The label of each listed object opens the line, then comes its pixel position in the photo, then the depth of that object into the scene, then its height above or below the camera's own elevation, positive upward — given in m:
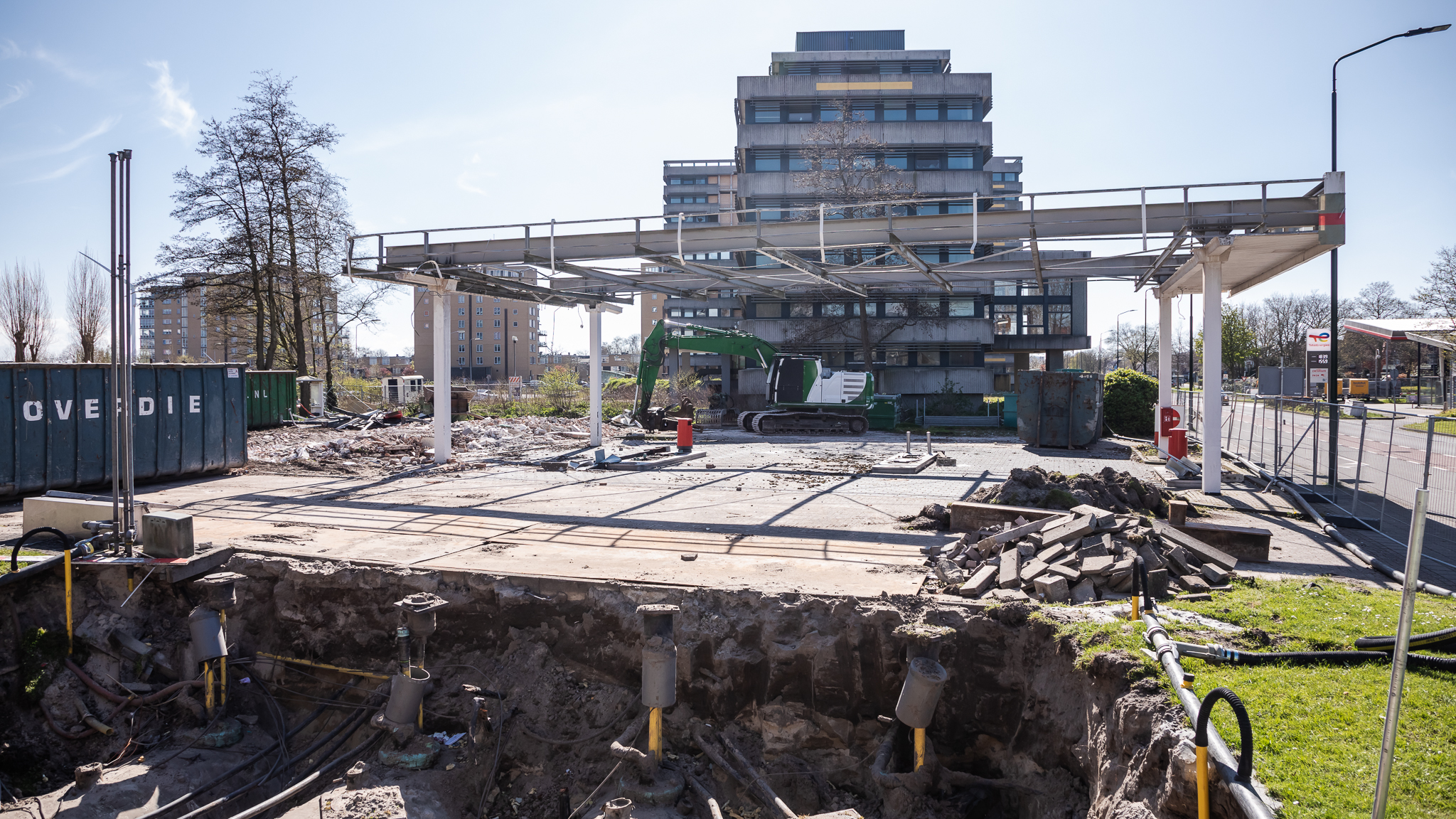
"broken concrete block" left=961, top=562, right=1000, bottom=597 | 7.23 -1.84
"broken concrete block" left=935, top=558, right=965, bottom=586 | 7.63 -1.86
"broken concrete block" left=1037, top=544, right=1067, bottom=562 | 7.79 -1.66
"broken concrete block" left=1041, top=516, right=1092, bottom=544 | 8.15 -1.51
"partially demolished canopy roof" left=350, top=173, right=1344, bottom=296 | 11.49 +2.65
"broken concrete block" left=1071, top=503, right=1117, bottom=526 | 8.41 -1.39
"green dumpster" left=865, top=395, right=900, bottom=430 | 29.56 -0.82
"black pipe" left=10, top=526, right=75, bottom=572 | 7.59 -1.48
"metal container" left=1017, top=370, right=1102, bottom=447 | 22.03 -0.50
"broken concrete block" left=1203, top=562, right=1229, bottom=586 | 7.60 -1.85
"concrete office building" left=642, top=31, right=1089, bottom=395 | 41.00 +11.65
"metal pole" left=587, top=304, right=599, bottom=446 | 20.83 +0.67
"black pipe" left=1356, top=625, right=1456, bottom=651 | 5.25 -1.77
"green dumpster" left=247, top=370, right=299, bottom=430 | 24.81 -0.06
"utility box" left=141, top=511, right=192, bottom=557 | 8.00 -1.45
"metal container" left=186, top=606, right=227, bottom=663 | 7.45 -2.33
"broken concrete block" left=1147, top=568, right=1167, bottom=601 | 7.19 -1.83
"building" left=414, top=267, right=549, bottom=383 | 98.62 +7.35
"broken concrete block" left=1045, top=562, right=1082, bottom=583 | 7.29 -1.74
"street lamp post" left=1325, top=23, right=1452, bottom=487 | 13.12 +1.95
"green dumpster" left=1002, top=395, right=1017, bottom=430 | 30.53 -0.90
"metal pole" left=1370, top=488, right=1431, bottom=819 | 2.68 -0.93
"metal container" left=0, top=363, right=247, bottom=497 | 12.34 -0.48
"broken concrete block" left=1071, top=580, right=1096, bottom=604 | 7.05 -1.88
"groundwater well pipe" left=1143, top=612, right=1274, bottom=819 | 3.52 -1.87
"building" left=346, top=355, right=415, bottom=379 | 72.75 +3.26
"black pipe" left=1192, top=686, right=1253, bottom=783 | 3.45 -1.61
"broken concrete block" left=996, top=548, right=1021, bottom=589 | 7.43 -1.79
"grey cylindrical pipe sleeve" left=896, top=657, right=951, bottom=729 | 5.89 -2.35
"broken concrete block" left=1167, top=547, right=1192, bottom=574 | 7.88 -1.75
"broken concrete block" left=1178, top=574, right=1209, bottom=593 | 7.47 -1.91
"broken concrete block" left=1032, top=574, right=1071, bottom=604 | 7.06 -1.85
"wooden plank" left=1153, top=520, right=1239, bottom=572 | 8.11 -1.74
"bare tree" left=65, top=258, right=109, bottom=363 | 29.59 +3.19
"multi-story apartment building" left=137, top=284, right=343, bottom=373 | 30.36 +2.89
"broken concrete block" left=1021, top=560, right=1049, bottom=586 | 7.45 -1.76
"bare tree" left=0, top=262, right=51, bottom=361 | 28.22 +2.81
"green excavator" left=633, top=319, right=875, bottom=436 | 26.98 -0.08
